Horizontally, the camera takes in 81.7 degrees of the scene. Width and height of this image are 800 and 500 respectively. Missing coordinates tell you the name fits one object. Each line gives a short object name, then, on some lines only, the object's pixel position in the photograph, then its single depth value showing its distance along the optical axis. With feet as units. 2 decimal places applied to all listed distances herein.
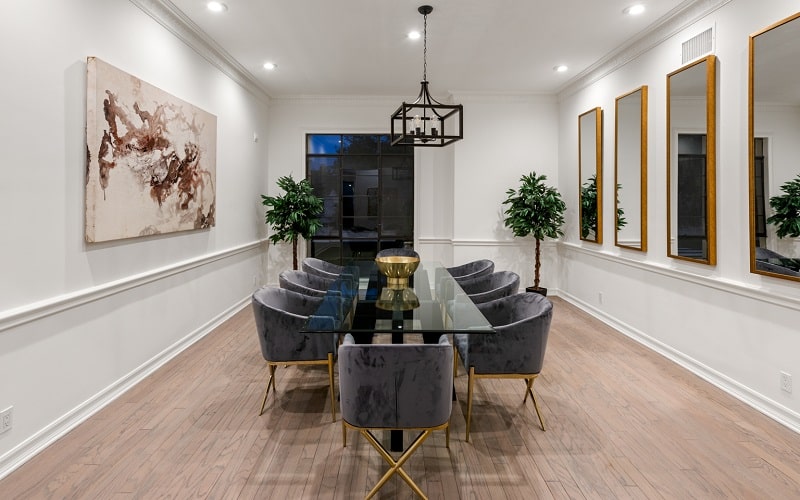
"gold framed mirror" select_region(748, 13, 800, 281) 9.66
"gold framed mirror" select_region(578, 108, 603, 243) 18.56
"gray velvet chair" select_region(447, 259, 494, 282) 14.67
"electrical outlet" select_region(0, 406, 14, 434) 7.66
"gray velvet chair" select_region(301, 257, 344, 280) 14.82
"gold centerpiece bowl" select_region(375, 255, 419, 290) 11.69
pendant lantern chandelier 11.75
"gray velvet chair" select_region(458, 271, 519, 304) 11.40
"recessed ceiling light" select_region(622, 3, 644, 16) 13.12
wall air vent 12.17
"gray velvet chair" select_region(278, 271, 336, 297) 12.88
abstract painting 10.01
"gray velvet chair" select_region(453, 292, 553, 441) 8.69
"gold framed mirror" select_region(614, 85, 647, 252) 15.47
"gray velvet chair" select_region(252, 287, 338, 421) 9.41
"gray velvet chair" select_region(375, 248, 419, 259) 18.44
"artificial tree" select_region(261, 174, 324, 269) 21.38
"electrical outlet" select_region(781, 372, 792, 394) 9.72
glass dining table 7.91
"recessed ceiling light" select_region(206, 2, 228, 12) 12.82
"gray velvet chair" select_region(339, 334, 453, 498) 6.59
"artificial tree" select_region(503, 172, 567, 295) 20.99
